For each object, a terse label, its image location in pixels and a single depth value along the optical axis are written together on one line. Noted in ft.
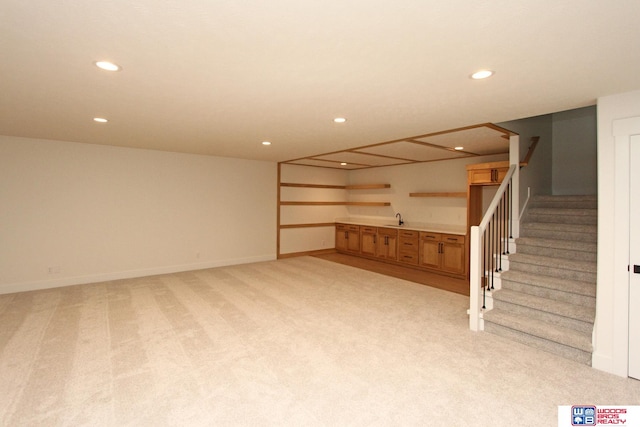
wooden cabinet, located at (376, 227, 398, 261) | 23.59
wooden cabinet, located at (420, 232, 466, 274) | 19.36
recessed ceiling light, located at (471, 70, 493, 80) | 7.70
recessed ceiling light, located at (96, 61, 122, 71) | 7.29
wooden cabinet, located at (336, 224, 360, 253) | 27.17
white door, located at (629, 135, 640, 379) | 8.71
